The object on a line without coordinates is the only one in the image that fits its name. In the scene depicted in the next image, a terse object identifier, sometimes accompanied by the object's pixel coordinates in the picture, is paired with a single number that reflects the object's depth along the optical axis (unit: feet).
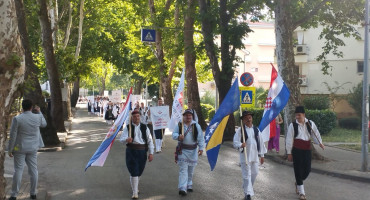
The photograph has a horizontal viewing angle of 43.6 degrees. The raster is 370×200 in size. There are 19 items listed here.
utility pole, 40.55
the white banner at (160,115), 55.83
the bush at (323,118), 79.87
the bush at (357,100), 94.86
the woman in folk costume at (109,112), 102.63
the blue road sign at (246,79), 63.09
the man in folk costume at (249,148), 28.12
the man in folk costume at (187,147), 29.78
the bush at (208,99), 132.28
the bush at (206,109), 114.85
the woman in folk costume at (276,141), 53.47
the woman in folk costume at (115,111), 101.86
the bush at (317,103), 89.20
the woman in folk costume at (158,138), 54.85
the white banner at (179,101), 38.06
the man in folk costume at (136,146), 29.01
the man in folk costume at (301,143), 29.43
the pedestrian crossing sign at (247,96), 61.21
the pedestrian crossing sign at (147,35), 77.56
